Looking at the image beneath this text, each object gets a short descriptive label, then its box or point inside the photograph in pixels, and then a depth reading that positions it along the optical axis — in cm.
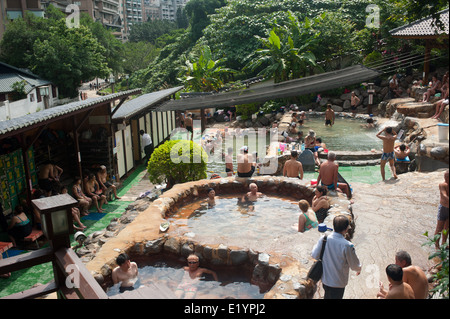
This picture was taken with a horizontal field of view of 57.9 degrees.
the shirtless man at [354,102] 2047
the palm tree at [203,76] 2280
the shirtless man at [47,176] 1015
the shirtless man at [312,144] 1259
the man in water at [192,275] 652
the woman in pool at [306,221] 748
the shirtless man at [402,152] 1129
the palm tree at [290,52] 2175
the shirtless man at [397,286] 416
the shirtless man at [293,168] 1045
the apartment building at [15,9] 4047
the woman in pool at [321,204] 798
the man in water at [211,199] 954
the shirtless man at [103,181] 1146
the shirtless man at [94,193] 1084
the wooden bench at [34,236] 834
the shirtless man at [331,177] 855
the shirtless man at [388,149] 1014
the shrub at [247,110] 2208
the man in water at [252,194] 985
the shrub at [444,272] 348
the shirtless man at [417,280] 448
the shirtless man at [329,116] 1831
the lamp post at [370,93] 1992
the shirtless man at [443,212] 511
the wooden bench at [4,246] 733
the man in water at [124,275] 622
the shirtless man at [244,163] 1039
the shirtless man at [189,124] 1911
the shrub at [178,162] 1109
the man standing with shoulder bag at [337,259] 460
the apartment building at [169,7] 12625
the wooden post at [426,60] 1626
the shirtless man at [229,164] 1196
